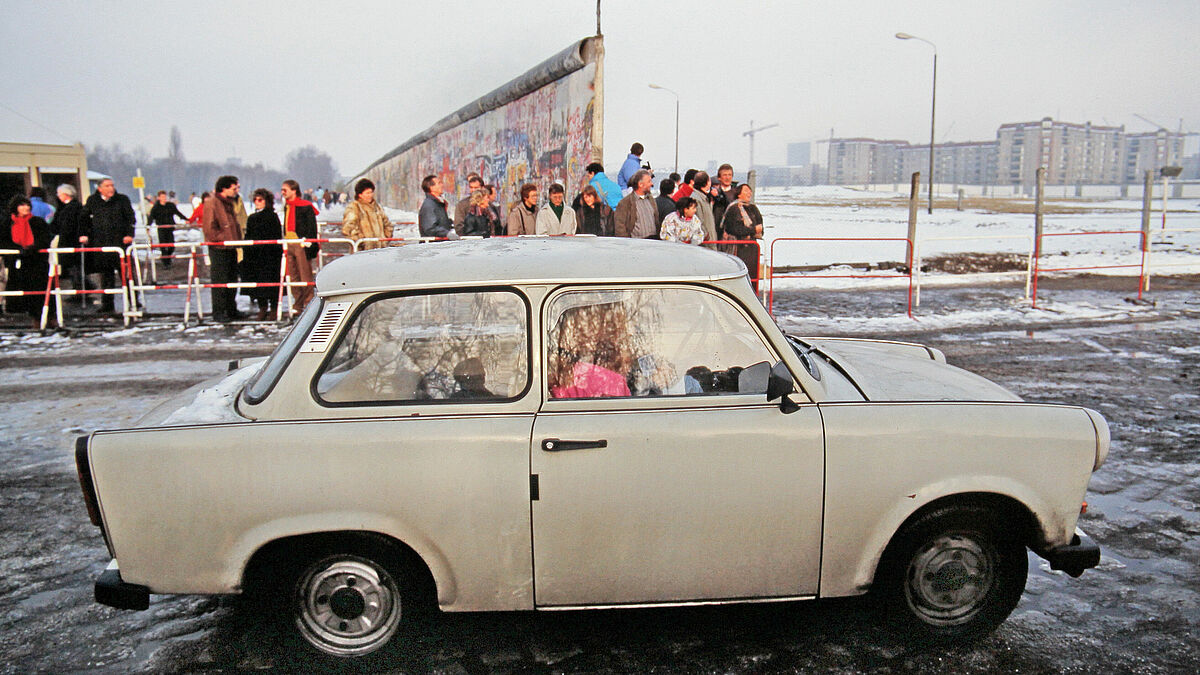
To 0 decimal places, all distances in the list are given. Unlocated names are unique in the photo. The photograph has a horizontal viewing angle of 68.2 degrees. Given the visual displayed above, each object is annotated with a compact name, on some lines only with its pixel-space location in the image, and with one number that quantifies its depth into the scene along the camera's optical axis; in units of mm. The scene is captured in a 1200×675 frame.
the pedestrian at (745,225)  11977
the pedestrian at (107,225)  13469
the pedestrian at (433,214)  11430
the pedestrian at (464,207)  11754
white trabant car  3291
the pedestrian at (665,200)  12125
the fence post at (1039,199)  16828
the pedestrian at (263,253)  12812
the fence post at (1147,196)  18594
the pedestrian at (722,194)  12812
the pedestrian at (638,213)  11531
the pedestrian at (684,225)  10938
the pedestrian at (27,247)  12797
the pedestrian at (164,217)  19150
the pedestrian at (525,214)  11469
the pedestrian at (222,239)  12578
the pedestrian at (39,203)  15602
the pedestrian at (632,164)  13195
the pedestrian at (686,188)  11917
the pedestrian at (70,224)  13766
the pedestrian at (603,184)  12602
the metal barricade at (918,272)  13622
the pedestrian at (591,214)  11855
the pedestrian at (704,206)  11656
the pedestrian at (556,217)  11199
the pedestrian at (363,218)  12055
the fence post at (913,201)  17516
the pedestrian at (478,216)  11578
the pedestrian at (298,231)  12547
